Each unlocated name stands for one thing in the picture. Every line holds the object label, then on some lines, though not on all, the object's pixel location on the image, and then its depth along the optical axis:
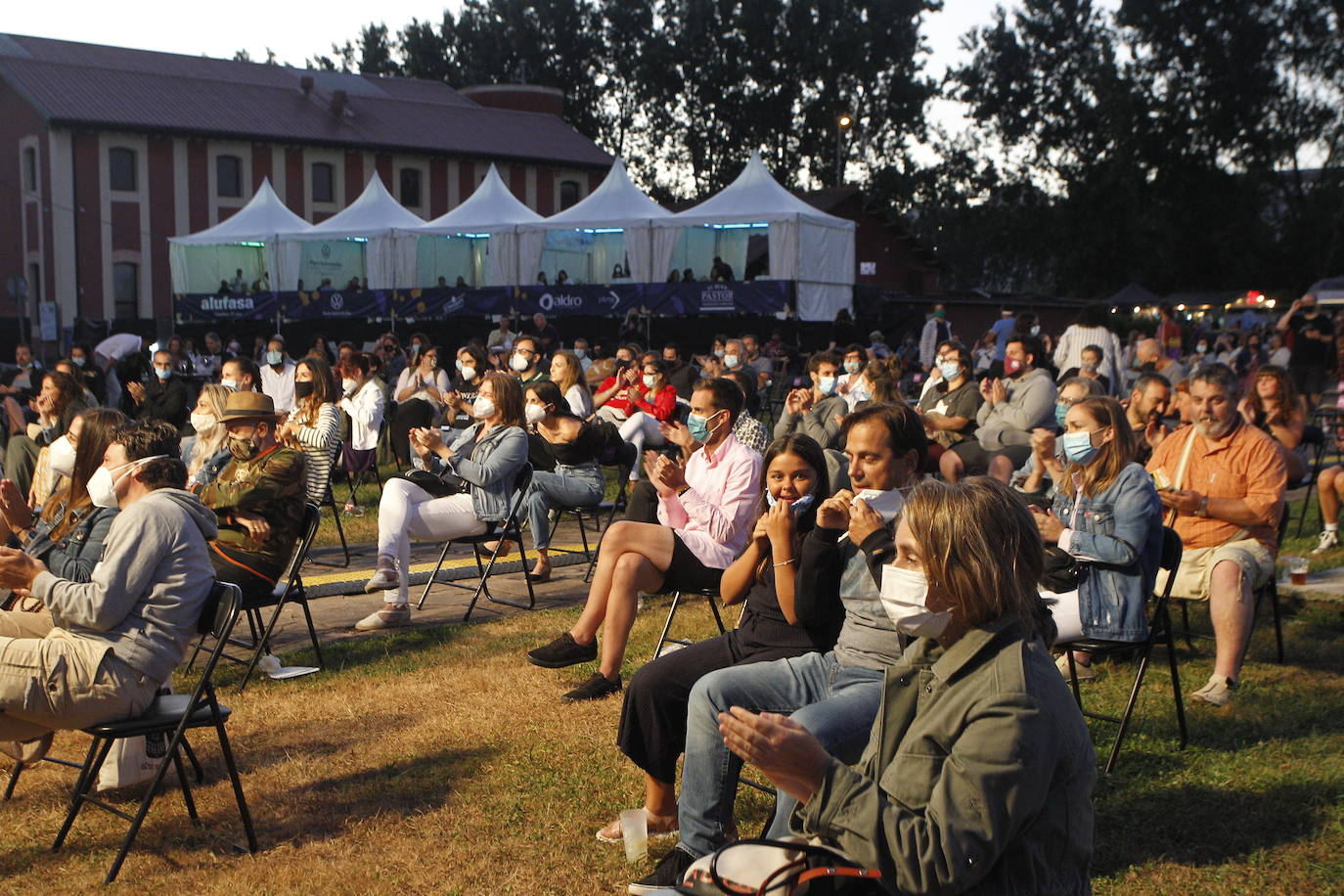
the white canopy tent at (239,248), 33.16
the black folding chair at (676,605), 5.98
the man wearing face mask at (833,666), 3.73
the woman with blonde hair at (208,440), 7.69
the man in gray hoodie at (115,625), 4.27
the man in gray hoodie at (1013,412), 9.16
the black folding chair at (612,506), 9.29
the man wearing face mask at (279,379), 14.12
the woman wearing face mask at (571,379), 11.30
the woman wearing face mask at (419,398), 12.43
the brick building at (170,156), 42.72
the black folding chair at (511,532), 7.71
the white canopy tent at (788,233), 26.61
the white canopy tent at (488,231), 29.98
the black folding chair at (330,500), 9.30
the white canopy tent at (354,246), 31.16
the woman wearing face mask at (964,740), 2.47
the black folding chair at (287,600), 6.19
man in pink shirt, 5.73
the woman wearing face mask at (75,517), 5.01
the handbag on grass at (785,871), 2.54
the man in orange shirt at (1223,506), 5.77
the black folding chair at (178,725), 4.25
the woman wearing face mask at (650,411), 11.76
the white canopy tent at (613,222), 28.31
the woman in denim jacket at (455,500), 7.63
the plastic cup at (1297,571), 7.73
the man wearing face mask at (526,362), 11.63
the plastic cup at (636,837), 4.24
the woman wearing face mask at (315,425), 9.16
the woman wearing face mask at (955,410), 9.47
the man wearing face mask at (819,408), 9.66
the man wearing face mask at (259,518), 6.23
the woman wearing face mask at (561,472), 8.70
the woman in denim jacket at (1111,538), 5.09
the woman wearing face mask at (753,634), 4.22
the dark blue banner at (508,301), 25.91
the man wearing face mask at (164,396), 13.17
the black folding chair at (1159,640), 5.10
